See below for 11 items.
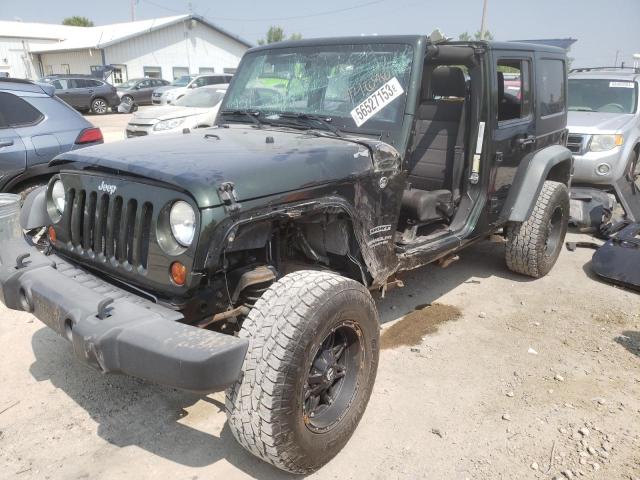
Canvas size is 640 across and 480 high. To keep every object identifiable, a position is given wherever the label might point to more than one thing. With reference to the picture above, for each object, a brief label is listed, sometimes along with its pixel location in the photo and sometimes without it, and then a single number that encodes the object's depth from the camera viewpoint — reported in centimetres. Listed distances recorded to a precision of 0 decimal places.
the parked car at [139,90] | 2341
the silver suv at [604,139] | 633
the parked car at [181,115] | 959
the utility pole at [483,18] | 2774
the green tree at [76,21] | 7188
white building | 3275
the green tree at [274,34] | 5844
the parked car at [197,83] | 1911
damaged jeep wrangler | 211
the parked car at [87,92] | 2123
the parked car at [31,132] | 495
